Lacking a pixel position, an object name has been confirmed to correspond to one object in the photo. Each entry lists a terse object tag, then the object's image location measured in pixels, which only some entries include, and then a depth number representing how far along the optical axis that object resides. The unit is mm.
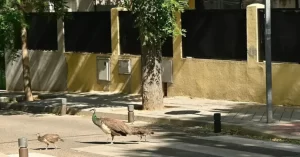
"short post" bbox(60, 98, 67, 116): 20109
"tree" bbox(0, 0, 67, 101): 21250
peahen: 13164
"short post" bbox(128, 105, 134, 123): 17083
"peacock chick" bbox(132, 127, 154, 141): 13227
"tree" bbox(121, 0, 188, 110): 18094
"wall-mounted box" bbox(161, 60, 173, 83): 21912
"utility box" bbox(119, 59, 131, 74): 23531
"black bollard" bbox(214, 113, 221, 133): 14725
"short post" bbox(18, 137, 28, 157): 10430
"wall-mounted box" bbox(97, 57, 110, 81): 24453
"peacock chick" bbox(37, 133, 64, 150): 13070
